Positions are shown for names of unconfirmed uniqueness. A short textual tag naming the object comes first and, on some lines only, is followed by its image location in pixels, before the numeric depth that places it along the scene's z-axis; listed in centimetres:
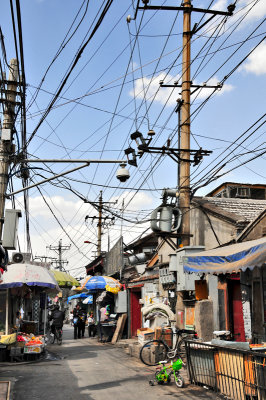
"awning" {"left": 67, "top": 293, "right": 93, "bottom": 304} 4047
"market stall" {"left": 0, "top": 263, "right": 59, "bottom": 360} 1498
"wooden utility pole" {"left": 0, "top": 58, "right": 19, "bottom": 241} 1091
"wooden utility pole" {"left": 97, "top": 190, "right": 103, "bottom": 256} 4031
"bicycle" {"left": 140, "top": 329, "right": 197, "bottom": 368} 1287
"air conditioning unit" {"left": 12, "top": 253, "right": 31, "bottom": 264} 1392
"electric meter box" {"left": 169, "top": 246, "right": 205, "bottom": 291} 1337
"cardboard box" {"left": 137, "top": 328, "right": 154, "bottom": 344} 1444
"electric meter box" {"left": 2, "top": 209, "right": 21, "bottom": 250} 1005
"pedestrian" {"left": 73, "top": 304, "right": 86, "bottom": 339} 2658
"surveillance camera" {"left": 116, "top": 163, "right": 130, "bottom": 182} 1119
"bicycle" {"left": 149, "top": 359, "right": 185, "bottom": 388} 941
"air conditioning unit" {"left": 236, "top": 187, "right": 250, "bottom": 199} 2225
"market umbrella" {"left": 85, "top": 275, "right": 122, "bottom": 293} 2228
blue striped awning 838
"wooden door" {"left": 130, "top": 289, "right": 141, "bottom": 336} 2250
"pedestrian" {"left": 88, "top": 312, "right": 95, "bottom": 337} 2773
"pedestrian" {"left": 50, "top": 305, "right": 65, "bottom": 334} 2146
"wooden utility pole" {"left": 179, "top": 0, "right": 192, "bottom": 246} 1431
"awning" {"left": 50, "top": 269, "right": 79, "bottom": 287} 2658
